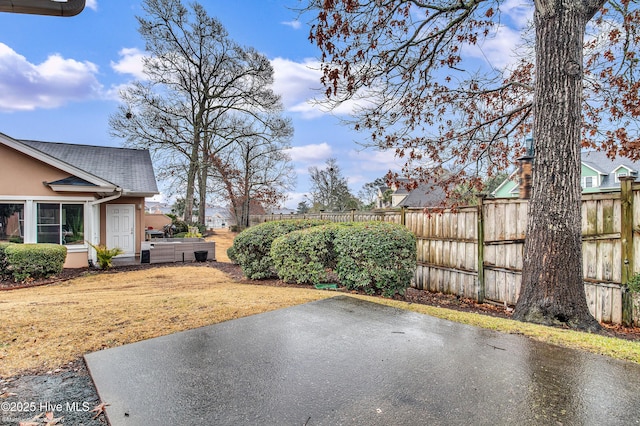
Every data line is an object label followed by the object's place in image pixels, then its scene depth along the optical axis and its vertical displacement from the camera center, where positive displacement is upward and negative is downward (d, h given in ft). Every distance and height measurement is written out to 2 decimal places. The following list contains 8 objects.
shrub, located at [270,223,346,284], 21.26 -2.81
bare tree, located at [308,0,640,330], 14.28 +7.43
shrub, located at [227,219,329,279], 25.05 -2.71
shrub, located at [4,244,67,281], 26.81 -3.99
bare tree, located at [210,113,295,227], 72.64 +10.25
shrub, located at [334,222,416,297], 19.07 -2.78
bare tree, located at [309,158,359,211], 106.01 +7.08
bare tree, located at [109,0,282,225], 63.05 +24.67
